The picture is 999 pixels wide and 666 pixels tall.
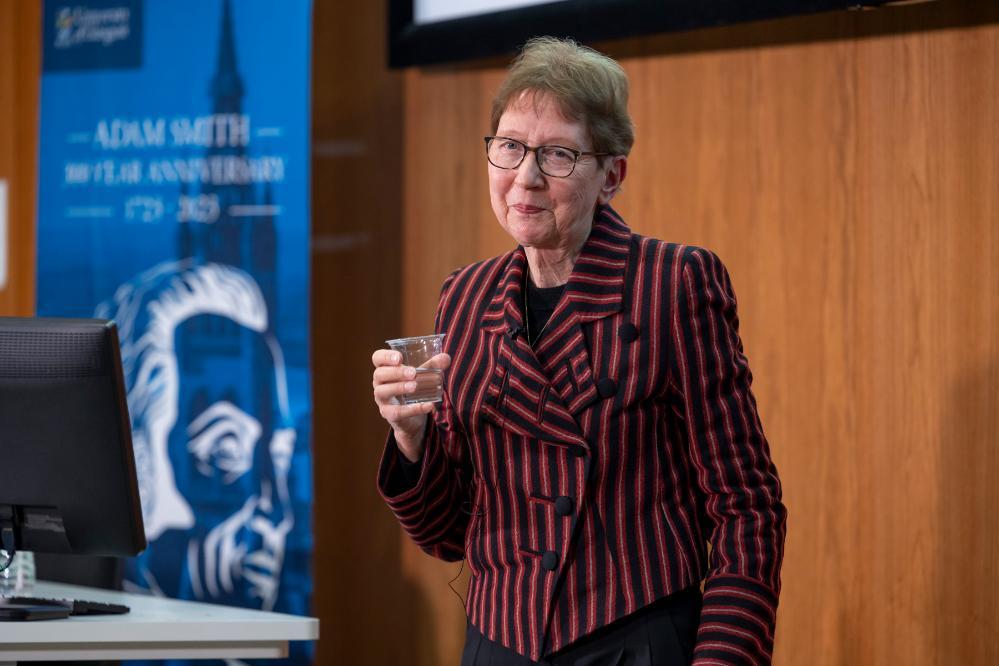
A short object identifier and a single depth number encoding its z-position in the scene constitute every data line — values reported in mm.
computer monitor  4638
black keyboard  4802
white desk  4697
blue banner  6275
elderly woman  4367
